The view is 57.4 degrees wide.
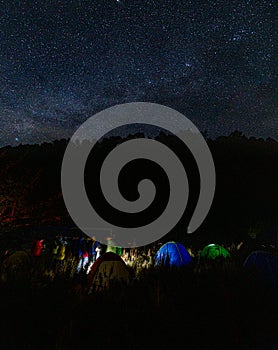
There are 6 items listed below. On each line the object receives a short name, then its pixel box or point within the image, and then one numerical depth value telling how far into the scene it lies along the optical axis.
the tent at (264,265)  5.30
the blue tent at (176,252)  7.86
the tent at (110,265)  5.38
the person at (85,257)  7.81
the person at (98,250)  9.43
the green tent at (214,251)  8.95
